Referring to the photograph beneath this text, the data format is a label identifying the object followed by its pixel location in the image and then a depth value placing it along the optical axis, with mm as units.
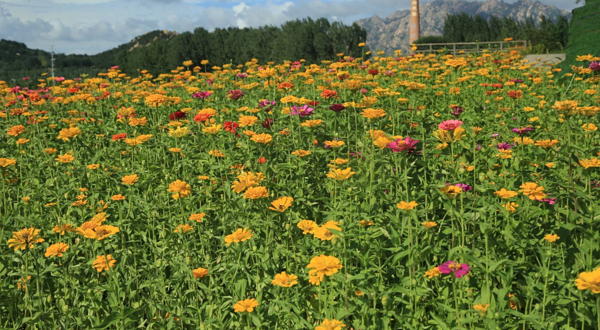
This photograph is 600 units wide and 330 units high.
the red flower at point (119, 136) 3971
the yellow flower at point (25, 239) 2158
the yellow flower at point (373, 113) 2788
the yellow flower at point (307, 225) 2398
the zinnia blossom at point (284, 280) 1990
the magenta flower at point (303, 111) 3627
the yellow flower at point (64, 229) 2670
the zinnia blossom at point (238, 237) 2176
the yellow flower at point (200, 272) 2234
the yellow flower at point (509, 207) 2270
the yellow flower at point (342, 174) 2393
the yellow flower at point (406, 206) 2087
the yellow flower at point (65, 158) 3260
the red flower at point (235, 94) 4266
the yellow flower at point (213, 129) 3433
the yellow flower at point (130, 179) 2737
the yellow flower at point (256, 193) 2383
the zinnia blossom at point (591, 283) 1562
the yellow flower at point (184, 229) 2525
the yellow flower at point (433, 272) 2176
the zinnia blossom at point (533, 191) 2283
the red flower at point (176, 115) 4602
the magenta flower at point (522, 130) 3070
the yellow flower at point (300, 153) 3201
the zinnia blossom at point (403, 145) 2529
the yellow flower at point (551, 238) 2127
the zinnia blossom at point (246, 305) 1917
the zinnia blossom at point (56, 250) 2284
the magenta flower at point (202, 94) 4865
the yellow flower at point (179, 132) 3362
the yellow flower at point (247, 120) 3479
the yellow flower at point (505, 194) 2174
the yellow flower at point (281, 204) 2390
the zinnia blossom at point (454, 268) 1894
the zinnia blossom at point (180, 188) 2635
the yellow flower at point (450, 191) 2180
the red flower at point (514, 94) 4596
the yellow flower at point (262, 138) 2994
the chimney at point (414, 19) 32969
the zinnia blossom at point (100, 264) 2330
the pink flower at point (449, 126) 2373
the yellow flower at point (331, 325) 1676
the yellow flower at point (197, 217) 2580
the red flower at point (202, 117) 3763
